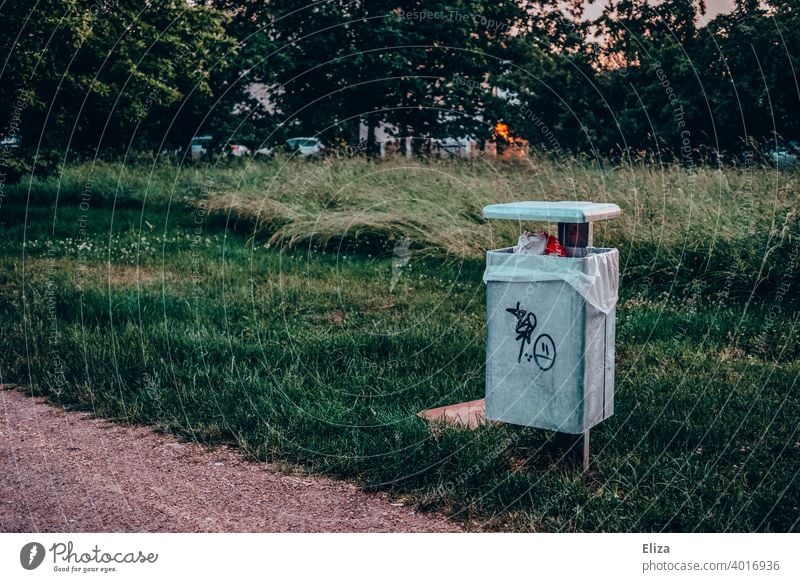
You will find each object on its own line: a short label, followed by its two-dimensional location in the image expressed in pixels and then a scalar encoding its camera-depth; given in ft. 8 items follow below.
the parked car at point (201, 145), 85.94
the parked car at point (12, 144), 46.38
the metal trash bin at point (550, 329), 13.26
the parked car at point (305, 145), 78.35
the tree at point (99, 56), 36.96
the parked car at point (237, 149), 80.67
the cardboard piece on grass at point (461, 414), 15.87
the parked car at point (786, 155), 41.05
